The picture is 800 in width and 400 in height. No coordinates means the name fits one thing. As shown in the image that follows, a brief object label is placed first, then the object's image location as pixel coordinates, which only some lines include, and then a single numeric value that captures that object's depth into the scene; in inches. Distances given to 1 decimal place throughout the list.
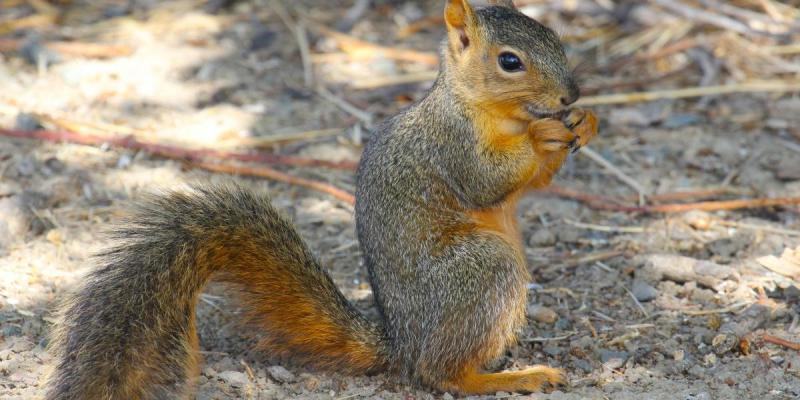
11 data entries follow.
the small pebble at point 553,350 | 196.1
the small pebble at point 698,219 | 237.9
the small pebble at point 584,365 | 188.2
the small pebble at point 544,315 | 204.5
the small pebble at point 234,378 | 176.9
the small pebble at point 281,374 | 178.7
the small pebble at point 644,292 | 209.5
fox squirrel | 159.8
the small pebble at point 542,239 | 236.7
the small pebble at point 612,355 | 189.3
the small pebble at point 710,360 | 185.3
